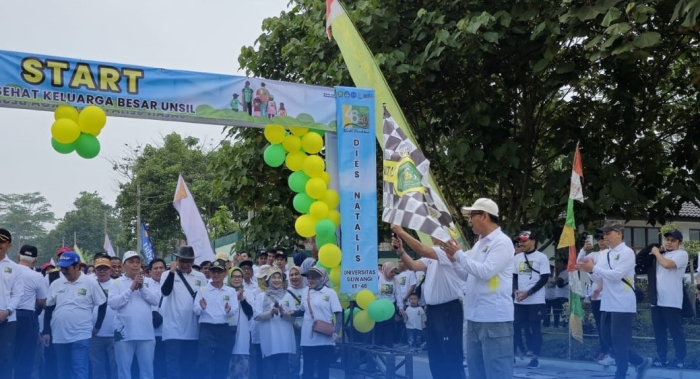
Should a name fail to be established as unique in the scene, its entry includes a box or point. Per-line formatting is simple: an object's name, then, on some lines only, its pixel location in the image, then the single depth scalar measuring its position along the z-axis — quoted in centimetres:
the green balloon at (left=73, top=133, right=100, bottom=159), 883
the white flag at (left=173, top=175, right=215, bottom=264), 1205
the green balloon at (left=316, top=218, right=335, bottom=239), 980
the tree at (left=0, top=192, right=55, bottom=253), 10075
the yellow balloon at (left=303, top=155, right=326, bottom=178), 1014
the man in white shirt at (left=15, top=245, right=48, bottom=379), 950
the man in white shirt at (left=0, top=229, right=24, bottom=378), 882
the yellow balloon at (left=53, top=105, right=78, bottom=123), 866
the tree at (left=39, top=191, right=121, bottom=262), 7488
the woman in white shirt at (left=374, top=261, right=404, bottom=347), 1323
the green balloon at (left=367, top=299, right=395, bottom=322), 961
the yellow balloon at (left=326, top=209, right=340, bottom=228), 1001
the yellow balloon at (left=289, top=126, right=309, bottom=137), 1034
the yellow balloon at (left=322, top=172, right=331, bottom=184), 1012
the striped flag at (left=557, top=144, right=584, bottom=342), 931
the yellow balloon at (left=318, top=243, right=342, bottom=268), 971
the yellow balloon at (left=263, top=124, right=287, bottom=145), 1042
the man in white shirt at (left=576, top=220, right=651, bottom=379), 957
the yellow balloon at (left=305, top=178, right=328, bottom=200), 997
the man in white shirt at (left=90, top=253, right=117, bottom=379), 1023
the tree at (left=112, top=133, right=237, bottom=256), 4019
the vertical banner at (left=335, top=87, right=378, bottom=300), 966
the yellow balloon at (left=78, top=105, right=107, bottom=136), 864
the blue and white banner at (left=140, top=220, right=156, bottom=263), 1355
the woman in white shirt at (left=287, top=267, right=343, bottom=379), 1000
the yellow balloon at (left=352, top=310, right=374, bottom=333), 983
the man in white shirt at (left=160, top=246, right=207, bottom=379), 998
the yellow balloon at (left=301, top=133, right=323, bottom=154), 1037
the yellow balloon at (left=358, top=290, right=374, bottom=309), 966
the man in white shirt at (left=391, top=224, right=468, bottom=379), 859
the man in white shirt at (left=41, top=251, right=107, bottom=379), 959
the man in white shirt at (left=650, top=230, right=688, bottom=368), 1100
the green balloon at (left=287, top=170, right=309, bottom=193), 1039
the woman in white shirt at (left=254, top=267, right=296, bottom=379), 1016
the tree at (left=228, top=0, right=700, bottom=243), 1187
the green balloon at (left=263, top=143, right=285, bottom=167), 1049
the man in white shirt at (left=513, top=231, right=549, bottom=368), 1186
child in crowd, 1375
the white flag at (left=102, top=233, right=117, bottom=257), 1828
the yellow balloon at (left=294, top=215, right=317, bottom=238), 1004
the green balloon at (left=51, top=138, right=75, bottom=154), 884
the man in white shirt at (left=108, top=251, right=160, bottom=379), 984
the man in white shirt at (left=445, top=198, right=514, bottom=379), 673
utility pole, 3724
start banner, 847
